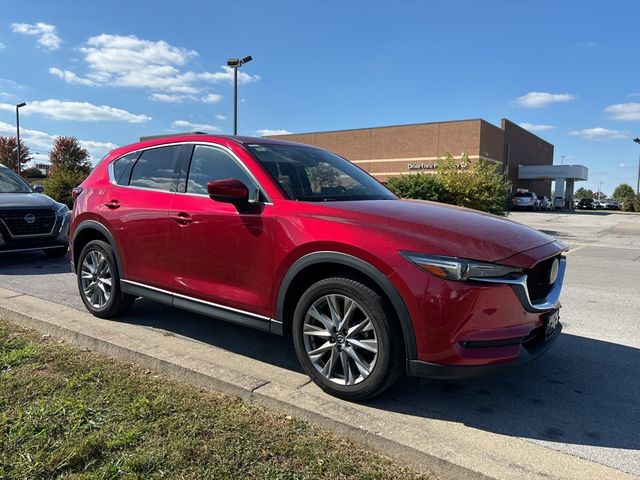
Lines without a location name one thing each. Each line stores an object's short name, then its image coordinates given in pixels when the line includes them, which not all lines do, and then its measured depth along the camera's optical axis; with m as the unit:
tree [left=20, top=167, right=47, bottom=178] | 72.00
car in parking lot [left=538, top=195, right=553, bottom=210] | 45.91
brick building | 44.59
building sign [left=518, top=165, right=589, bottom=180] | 55.84
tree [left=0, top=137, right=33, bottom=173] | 68.50
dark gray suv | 7.73
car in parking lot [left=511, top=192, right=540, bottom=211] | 42.75
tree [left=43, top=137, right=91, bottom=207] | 22.19
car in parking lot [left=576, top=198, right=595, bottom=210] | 61.13
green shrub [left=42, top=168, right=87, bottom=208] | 22.18
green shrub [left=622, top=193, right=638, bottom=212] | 53.60
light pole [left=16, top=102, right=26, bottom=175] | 33.88
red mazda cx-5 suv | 2.89
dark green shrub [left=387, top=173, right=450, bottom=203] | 15.95
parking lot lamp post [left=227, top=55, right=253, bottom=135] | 18.00
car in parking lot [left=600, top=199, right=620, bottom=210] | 63.33
